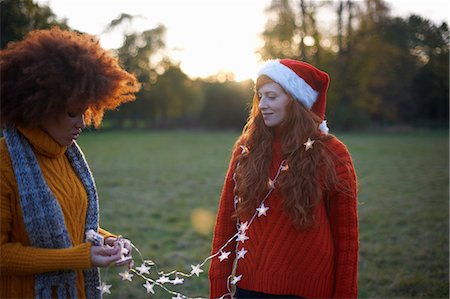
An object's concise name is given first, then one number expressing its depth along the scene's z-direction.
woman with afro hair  1.75
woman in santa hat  2.22
